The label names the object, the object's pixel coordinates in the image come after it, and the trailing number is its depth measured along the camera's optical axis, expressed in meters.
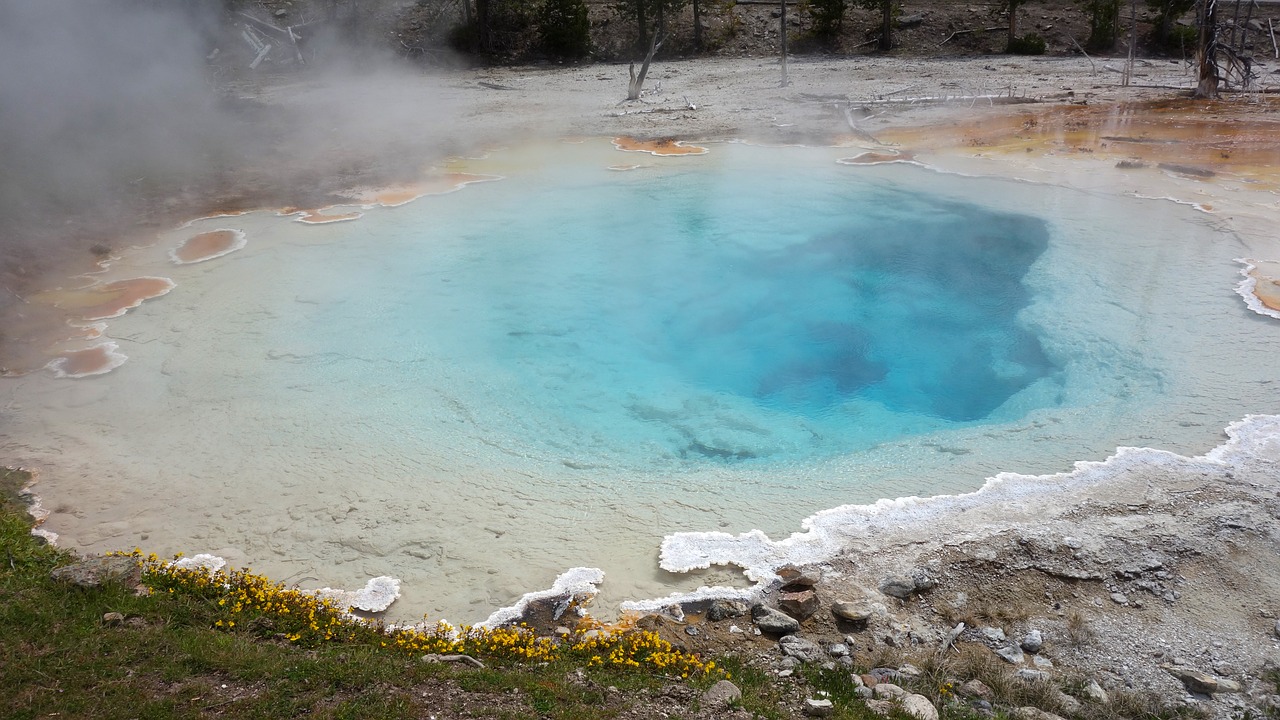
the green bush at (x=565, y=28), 16.92
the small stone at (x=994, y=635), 3.45
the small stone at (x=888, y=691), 3.04
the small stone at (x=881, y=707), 2.92
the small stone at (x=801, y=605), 3.61
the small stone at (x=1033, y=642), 3.41
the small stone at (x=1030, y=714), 2.94
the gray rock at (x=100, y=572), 3.42
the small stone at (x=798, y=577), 3.76
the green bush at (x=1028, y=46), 16.20
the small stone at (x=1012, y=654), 3.35
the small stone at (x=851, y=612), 3.54
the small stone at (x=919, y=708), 2.91
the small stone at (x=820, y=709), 2.92
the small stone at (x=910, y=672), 3.20
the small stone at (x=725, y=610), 3.63
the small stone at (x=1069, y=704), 3.01
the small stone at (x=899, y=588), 3.74
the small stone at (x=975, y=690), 3.10
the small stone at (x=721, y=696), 2.94
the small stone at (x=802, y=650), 3.33
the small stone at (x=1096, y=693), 3.09
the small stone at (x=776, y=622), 3.52
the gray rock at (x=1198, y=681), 3.12
